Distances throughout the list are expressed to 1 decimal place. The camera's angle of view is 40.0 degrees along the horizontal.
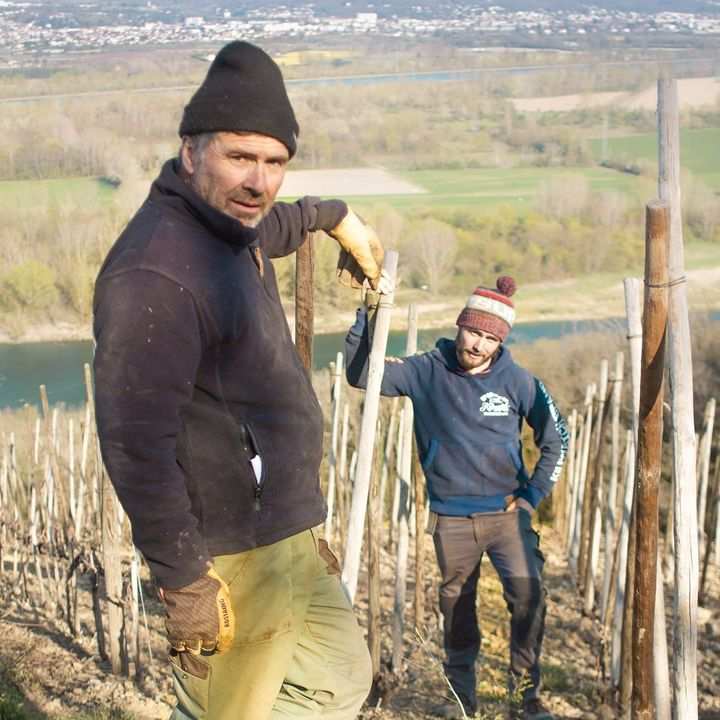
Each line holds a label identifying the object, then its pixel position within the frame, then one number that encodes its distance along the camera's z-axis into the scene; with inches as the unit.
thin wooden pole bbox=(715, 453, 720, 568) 191.2
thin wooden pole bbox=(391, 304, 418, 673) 143.8
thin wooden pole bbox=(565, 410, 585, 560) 202.5
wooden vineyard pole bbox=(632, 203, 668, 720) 87.1
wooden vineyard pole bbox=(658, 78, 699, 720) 84.6
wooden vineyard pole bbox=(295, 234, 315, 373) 111.2
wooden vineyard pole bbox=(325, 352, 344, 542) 165.3
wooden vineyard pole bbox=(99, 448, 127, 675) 135.8
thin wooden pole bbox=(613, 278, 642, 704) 104.2
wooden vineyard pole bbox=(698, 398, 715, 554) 189.6
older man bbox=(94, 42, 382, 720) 65.6
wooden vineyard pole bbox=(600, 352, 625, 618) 157.8
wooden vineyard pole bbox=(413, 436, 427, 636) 152.9
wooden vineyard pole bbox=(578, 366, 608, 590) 173.8
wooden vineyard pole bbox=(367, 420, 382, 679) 132.7
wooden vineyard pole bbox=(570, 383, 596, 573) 194.9
